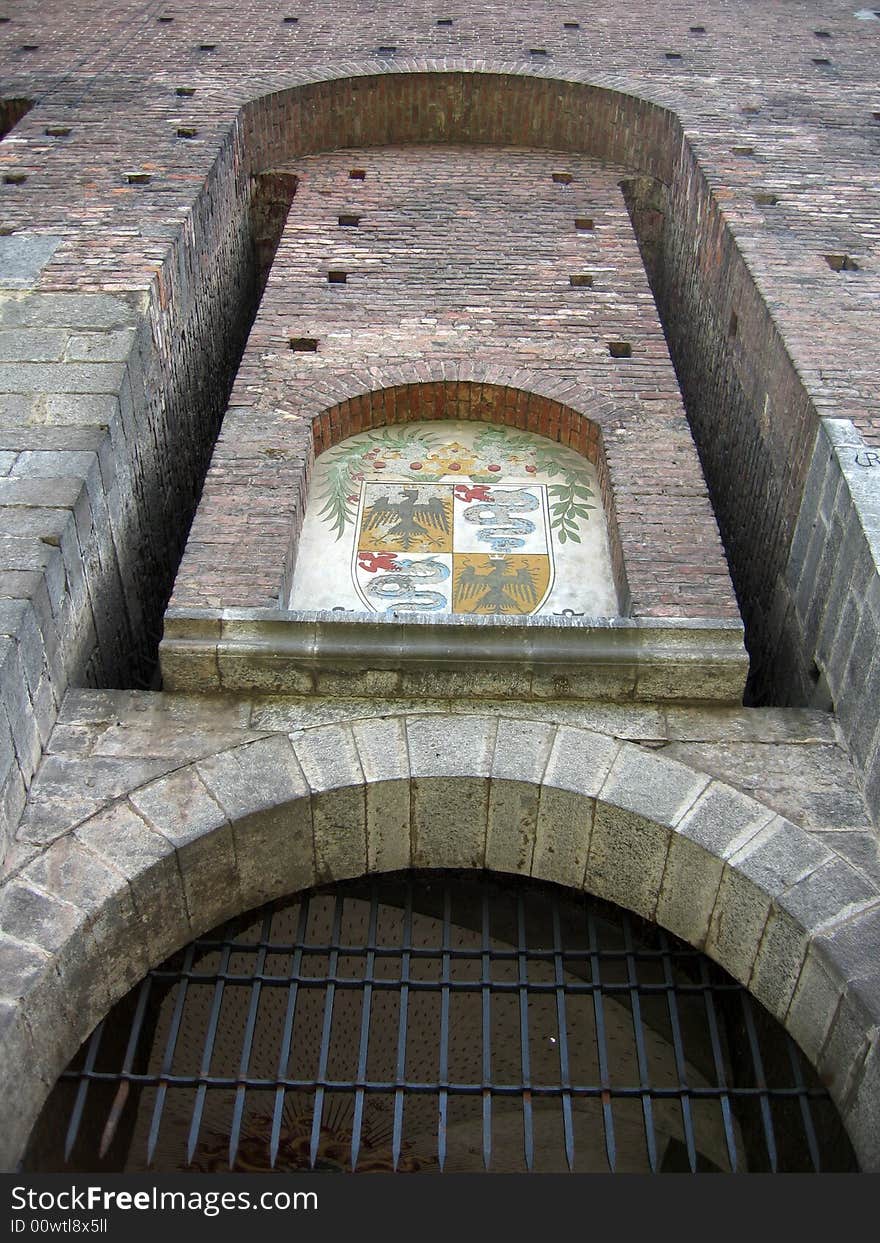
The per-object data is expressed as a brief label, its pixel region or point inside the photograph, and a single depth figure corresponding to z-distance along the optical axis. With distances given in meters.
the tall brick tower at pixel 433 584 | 3.76
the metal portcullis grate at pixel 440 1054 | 3.70
